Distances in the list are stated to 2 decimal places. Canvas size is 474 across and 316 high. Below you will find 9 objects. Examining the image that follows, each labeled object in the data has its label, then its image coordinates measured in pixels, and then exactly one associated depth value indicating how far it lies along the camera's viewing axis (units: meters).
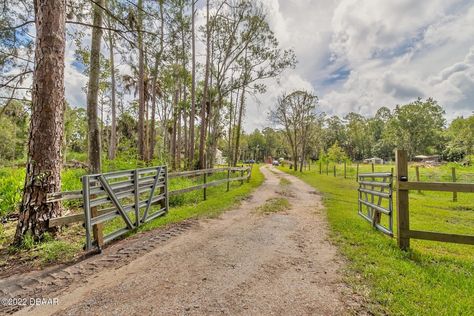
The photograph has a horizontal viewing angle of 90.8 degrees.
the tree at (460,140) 41.01
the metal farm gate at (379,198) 4.51
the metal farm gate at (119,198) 3.82
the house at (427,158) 55.72
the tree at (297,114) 27.36
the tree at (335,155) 32.09
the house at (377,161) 62.94
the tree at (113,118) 16.14
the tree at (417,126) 51.28
